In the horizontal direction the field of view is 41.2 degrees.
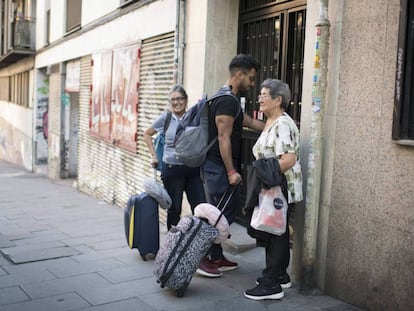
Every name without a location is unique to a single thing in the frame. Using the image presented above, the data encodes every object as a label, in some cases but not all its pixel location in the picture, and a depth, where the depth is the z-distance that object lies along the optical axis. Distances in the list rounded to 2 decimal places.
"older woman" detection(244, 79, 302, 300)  4.30
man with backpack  4.64
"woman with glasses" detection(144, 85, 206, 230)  5.54
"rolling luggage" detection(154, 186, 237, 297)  4.37
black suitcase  5.57
